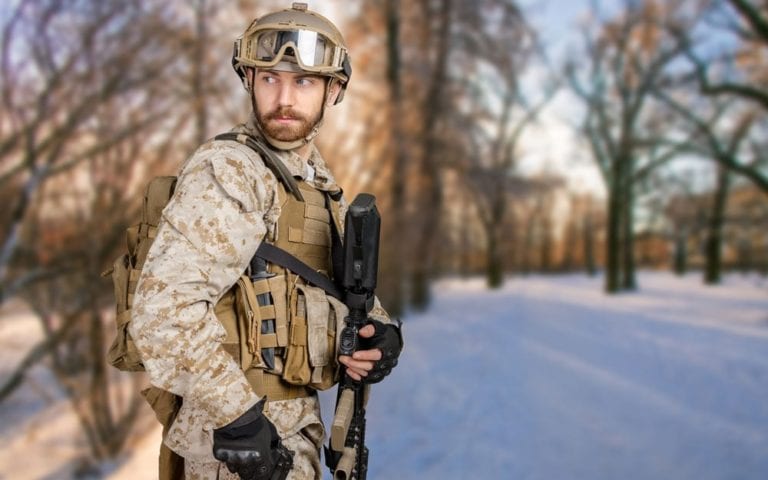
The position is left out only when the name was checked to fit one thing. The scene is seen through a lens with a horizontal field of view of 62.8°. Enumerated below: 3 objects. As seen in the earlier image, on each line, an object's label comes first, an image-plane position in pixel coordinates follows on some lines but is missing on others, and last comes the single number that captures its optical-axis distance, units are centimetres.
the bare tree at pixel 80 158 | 782
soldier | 161
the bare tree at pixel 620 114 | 2228
